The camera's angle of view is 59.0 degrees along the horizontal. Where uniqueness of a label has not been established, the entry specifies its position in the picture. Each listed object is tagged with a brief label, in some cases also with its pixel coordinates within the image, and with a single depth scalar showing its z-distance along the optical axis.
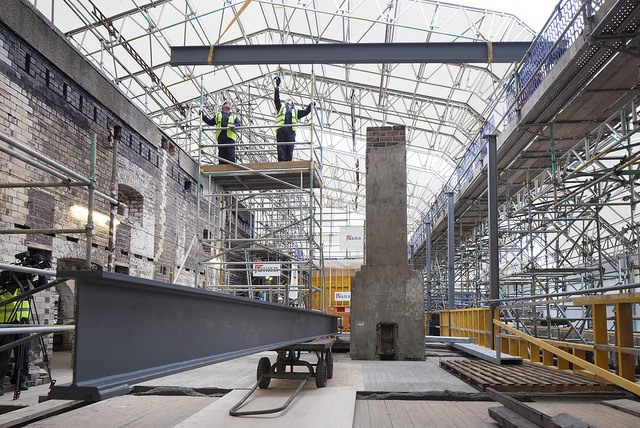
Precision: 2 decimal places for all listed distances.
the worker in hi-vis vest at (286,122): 11.80
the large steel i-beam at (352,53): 13.41
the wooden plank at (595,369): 5.08
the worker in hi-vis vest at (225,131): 11.88
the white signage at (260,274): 18.06
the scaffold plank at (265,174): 10.88
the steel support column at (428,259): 23.48
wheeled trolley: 7.02
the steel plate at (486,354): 8.98
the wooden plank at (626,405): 5.35
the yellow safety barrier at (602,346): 5.66
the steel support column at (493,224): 11.12
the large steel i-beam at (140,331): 2.39
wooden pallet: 6.49
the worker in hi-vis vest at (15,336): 6.91
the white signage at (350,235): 33.41
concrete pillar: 11.09
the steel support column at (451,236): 19.68
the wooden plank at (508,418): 4.75
